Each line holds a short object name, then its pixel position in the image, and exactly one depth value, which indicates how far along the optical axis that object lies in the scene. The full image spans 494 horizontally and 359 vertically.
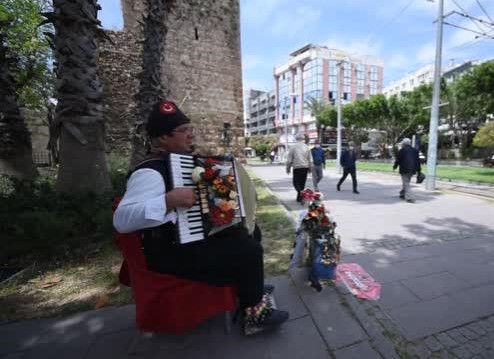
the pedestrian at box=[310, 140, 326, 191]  7.76
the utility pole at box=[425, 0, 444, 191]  7.95
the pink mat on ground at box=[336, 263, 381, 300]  2.56
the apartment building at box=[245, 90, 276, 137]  70.75
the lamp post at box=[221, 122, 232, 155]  16.30
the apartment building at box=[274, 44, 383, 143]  52.53
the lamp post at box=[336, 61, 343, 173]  15.01
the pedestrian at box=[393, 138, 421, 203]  6.42
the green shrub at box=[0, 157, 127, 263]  3.31
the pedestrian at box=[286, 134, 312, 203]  6.40
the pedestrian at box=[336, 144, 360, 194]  7.89
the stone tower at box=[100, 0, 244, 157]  13.55
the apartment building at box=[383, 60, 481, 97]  48.03
